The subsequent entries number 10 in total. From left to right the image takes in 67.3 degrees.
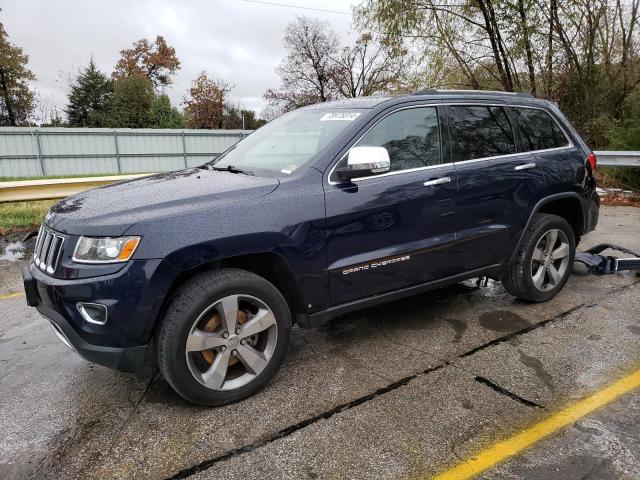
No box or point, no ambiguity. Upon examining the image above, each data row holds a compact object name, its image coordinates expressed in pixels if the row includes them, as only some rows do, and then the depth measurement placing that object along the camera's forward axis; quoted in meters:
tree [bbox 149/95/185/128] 36.36
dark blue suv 2.51
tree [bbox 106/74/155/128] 37.84
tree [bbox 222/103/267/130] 50.68
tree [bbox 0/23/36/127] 35.81
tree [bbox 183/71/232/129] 48.16
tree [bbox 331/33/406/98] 42.94
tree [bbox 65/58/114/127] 39.88
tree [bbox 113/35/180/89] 52.09
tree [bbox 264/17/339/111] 43.97
